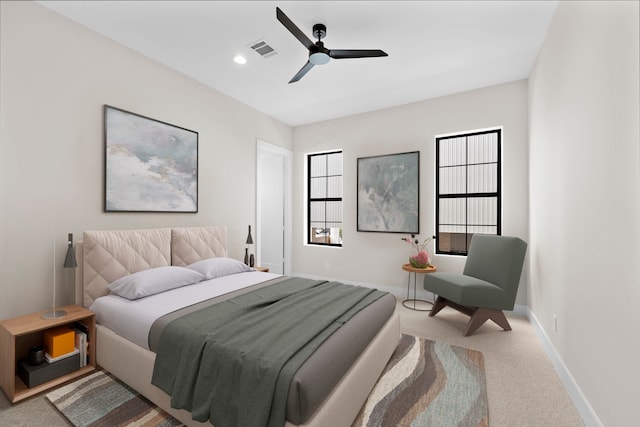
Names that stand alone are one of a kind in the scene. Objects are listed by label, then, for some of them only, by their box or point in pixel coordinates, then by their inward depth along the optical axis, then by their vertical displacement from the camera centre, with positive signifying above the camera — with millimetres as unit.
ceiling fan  2383 +1365
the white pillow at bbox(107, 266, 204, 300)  2309 -604
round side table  3725 -979
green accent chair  2938 -750
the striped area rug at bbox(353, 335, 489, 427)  1746 -1254
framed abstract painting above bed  2770 +512
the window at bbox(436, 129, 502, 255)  3848 +358
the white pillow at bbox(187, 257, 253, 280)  2980 -598
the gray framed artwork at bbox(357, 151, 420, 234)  4219 +314
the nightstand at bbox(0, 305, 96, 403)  1872 -974
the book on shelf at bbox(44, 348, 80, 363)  2061 -1071
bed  1389 -768
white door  5367 +52
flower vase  3779 -623
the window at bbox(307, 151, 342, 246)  5062 +270
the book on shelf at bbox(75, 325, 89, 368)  2189 -1033
